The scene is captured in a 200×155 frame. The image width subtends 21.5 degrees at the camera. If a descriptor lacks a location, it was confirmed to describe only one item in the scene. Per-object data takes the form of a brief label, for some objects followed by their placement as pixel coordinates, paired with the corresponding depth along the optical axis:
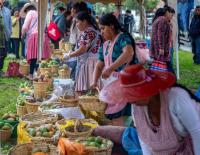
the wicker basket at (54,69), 10.03
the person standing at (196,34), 15.62
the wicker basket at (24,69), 12.35
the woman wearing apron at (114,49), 5.55
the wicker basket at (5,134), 6.23
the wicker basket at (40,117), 5.82
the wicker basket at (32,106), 7.12
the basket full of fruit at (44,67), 9.94
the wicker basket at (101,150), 4.51
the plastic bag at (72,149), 4.37
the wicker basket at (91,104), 6.65
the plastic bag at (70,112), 6.27
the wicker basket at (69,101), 6.54
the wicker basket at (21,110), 7.34
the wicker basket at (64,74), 9.31
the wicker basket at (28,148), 4.59
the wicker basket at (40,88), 8.14
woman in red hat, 2.67
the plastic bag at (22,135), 5.18
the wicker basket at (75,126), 5.08
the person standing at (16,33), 16.36
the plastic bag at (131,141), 5.02
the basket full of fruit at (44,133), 4.99
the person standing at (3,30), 11.47
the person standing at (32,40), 11.79
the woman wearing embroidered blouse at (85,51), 6.84
